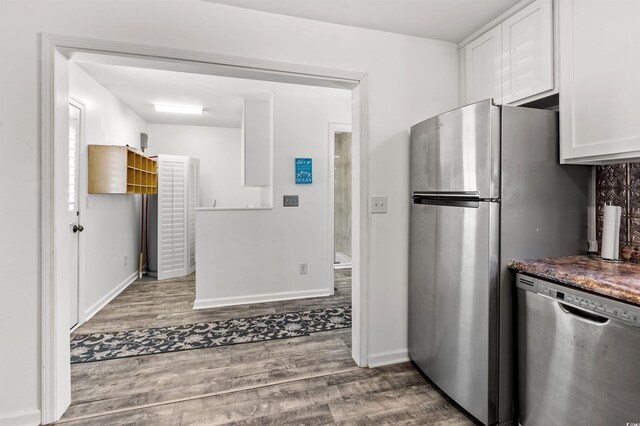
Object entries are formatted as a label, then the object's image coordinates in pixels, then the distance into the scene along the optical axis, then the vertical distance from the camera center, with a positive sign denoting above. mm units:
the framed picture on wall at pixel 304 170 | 3760 +501
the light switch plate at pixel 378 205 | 2230 +44
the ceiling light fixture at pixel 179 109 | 4336 +1477
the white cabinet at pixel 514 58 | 1764 +1006
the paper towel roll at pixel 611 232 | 1601 -109
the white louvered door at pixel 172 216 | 4570 -83
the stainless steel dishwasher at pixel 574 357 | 1137 -616
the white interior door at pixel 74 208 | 2904 +25
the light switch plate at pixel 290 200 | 3740 +133
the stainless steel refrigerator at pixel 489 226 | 1610 -81
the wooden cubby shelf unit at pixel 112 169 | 3244 +461
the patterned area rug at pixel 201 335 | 2471 -1119
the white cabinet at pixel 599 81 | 1398 +646
